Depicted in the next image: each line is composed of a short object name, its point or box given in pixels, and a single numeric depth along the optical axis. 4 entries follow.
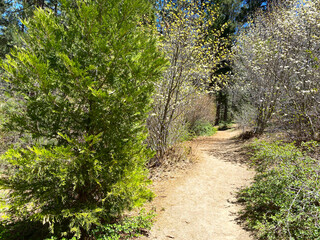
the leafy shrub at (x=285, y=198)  3.09
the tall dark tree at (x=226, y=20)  17.03
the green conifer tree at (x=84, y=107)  2.71
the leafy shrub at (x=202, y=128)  13.15
